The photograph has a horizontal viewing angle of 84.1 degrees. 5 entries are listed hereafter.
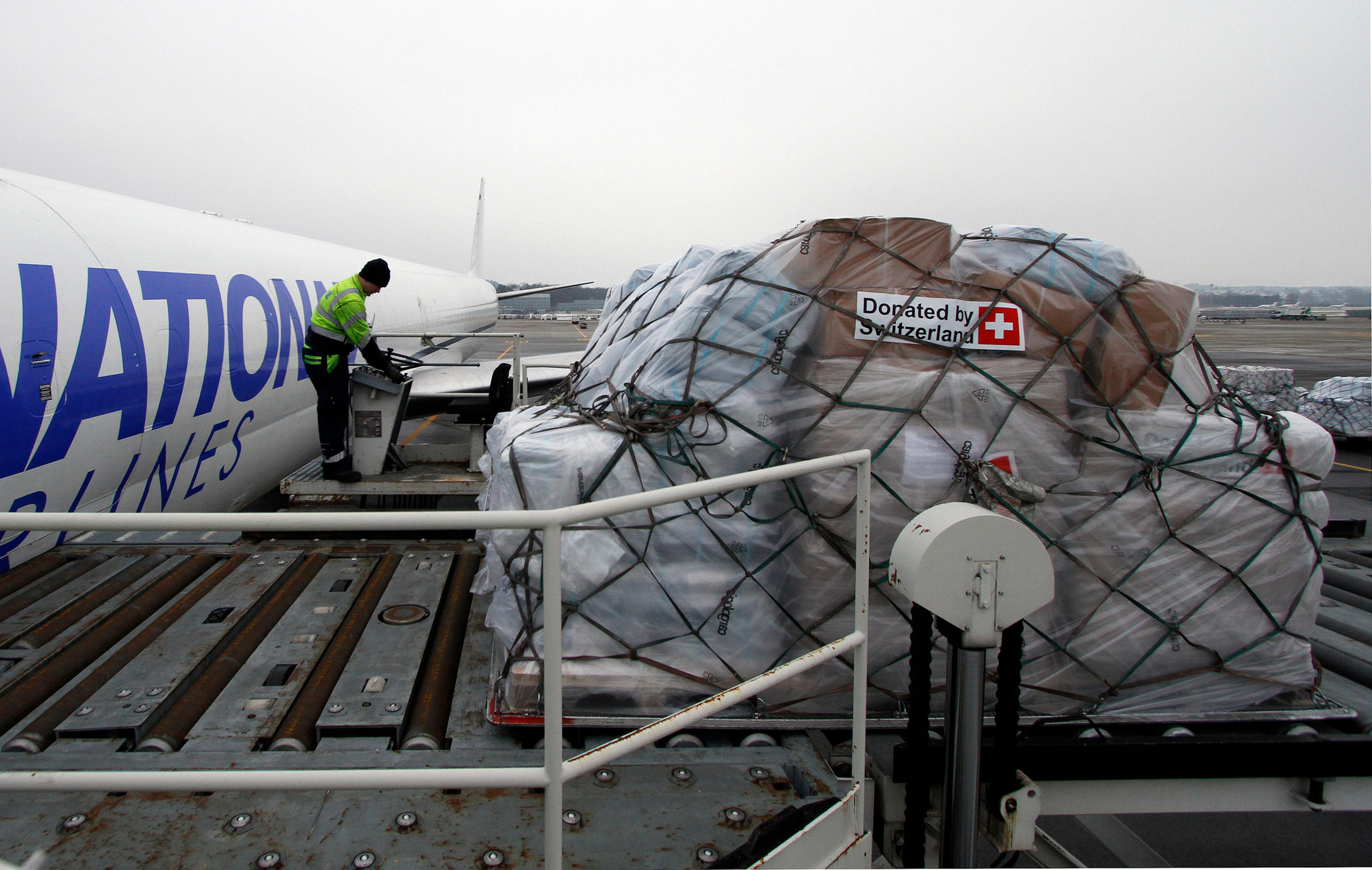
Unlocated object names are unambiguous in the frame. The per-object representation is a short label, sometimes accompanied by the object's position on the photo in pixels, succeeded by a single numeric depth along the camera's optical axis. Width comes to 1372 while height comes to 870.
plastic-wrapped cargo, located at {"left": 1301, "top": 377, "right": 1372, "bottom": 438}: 12.09
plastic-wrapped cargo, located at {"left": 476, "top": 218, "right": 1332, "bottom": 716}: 2.98
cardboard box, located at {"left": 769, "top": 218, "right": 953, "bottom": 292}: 3.24
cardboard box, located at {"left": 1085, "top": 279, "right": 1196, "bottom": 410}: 3.11
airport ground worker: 5.30
